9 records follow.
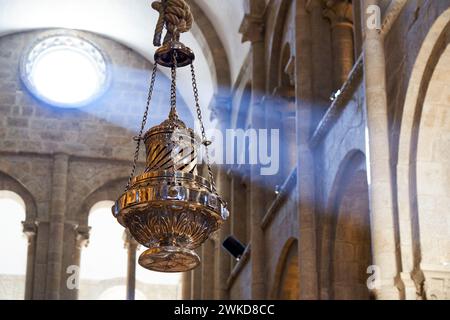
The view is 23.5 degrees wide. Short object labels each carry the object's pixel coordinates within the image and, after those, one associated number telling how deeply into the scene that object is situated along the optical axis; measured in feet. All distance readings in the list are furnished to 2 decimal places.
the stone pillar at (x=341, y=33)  46.22
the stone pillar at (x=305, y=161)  42.14
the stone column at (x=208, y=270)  66.28
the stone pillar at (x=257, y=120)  53.36
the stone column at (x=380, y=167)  31.09
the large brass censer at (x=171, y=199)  20.86
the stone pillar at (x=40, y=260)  66.44
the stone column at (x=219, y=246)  64.69
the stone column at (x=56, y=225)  66.13
